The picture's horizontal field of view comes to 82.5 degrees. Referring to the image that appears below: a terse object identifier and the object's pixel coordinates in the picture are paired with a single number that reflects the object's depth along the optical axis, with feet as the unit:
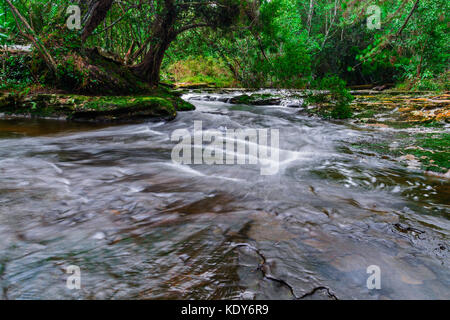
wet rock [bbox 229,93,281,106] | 38.52
